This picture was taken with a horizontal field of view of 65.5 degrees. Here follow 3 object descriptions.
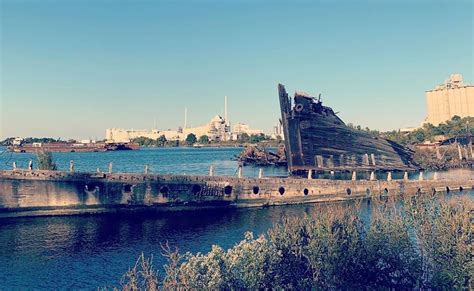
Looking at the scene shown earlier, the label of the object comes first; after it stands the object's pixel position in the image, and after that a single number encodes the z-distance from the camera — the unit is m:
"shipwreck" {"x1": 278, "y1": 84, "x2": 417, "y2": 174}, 52.34
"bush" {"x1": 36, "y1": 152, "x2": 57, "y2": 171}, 44.19
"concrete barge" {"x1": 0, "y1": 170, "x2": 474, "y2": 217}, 36.06
